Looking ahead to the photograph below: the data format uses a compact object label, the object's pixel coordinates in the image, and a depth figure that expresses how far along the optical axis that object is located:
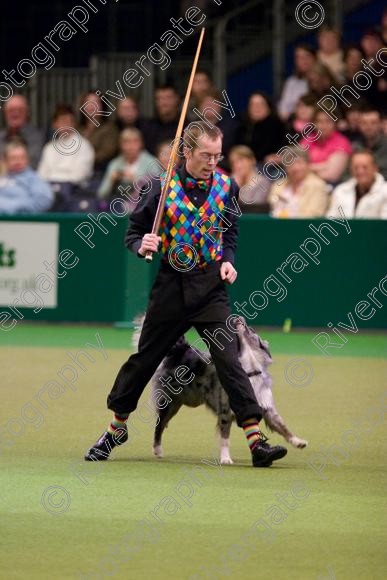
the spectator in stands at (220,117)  15.63
